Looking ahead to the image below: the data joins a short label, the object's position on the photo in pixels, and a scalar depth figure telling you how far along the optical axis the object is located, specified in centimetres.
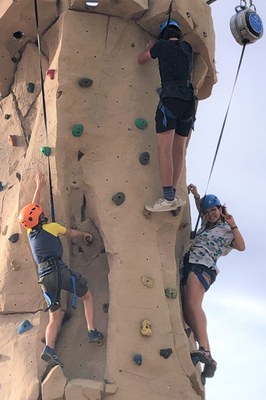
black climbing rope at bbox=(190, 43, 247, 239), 697
